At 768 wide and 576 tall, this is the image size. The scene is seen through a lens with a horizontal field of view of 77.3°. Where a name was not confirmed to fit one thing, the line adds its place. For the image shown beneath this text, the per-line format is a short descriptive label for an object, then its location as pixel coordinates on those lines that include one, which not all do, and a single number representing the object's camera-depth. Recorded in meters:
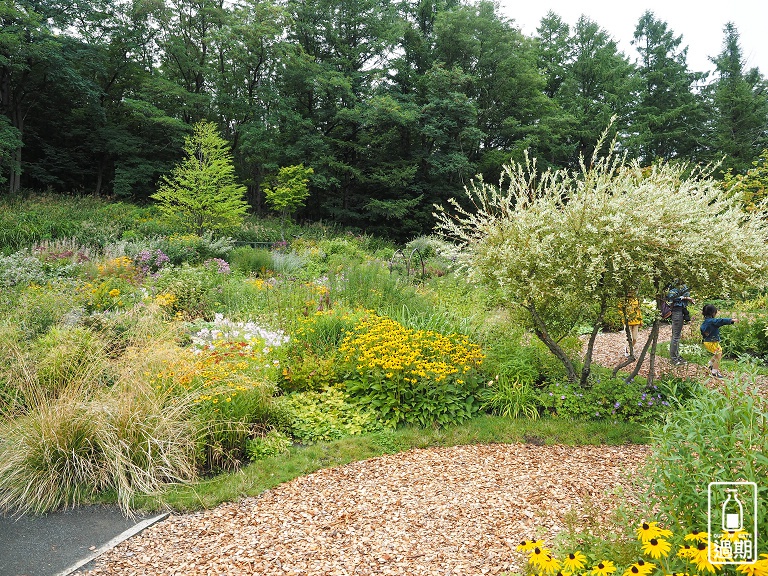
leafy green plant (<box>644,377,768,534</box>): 1.94
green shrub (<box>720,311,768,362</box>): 7.19
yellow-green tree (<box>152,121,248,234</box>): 13.06
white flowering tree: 4.17
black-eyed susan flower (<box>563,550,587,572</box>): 1.75
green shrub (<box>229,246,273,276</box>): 10.18
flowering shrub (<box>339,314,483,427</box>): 4.58
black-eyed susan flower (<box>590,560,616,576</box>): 1.67
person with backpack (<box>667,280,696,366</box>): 6.45
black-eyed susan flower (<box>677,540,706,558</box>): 1.66
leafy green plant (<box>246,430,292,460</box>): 3.88
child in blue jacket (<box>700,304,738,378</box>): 5.97
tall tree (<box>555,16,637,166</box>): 24.81
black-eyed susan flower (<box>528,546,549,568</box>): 1.73
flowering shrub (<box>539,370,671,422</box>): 4.63
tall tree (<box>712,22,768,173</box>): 25.27
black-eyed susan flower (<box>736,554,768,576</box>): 1.49
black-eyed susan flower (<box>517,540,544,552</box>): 1.87
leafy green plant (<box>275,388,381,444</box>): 4.29
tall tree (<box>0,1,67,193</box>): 16.45
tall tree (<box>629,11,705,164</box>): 26.45
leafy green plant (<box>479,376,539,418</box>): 4.70
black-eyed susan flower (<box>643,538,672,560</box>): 1.68
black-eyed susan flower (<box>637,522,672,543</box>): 1.82
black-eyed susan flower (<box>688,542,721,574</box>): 1.62
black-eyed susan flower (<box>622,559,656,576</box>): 1.59
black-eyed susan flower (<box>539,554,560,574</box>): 1.72
